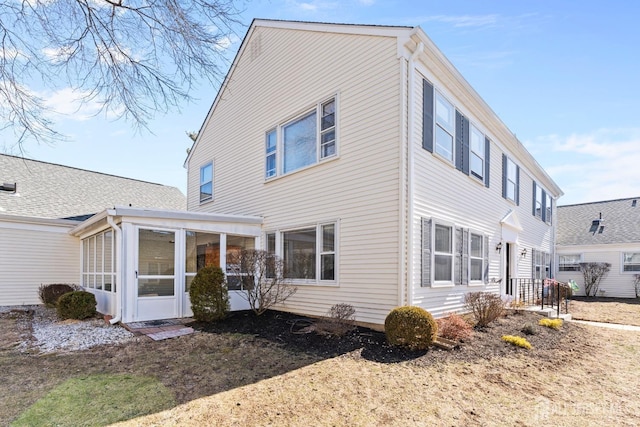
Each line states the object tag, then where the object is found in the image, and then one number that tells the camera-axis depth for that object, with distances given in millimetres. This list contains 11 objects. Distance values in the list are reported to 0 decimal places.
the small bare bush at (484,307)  8008
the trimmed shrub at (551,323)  8422
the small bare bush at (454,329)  6668
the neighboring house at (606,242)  18219
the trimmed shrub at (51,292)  11805
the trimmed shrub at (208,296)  8383
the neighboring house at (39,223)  12602
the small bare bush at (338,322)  6977
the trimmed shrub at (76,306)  9266
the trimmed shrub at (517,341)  6582
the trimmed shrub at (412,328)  6016
